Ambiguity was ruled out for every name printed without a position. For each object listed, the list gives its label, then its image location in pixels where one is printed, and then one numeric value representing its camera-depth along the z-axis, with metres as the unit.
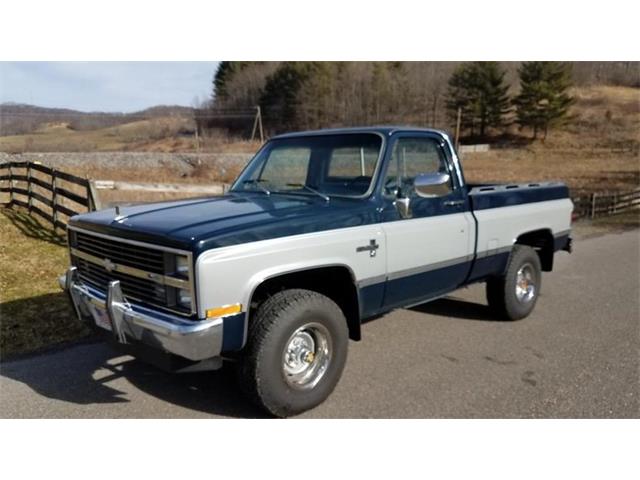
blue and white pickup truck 3.13
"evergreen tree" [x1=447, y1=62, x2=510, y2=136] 55.06
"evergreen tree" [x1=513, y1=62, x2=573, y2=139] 55.72
